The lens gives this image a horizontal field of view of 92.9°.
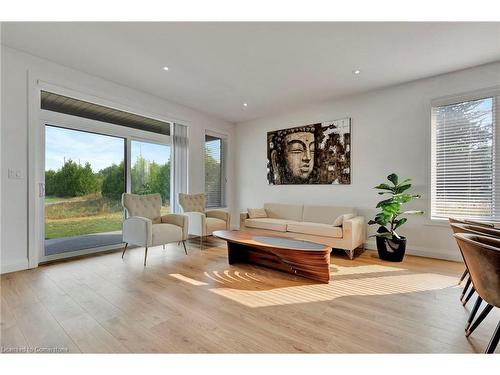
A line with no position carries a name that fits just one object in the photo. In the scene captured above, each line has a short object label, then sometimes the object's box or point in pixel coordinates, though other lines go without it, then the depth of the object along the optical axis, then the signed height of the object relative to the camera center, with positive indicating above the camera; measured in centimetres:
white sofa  354 -66
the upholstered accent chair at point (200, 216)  414 -58
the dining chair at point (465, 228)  204 -39
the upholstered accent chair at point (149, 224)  325 -58
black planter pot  338 -91
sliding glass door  338 +8
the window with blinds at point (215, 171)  550 +35
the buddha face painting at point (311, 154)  438 +63
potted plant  339 -54
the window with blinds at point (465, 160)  321 +36
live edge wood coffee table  258 -82
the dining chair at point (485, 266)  130 -47
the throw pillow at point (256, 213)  469 -55
